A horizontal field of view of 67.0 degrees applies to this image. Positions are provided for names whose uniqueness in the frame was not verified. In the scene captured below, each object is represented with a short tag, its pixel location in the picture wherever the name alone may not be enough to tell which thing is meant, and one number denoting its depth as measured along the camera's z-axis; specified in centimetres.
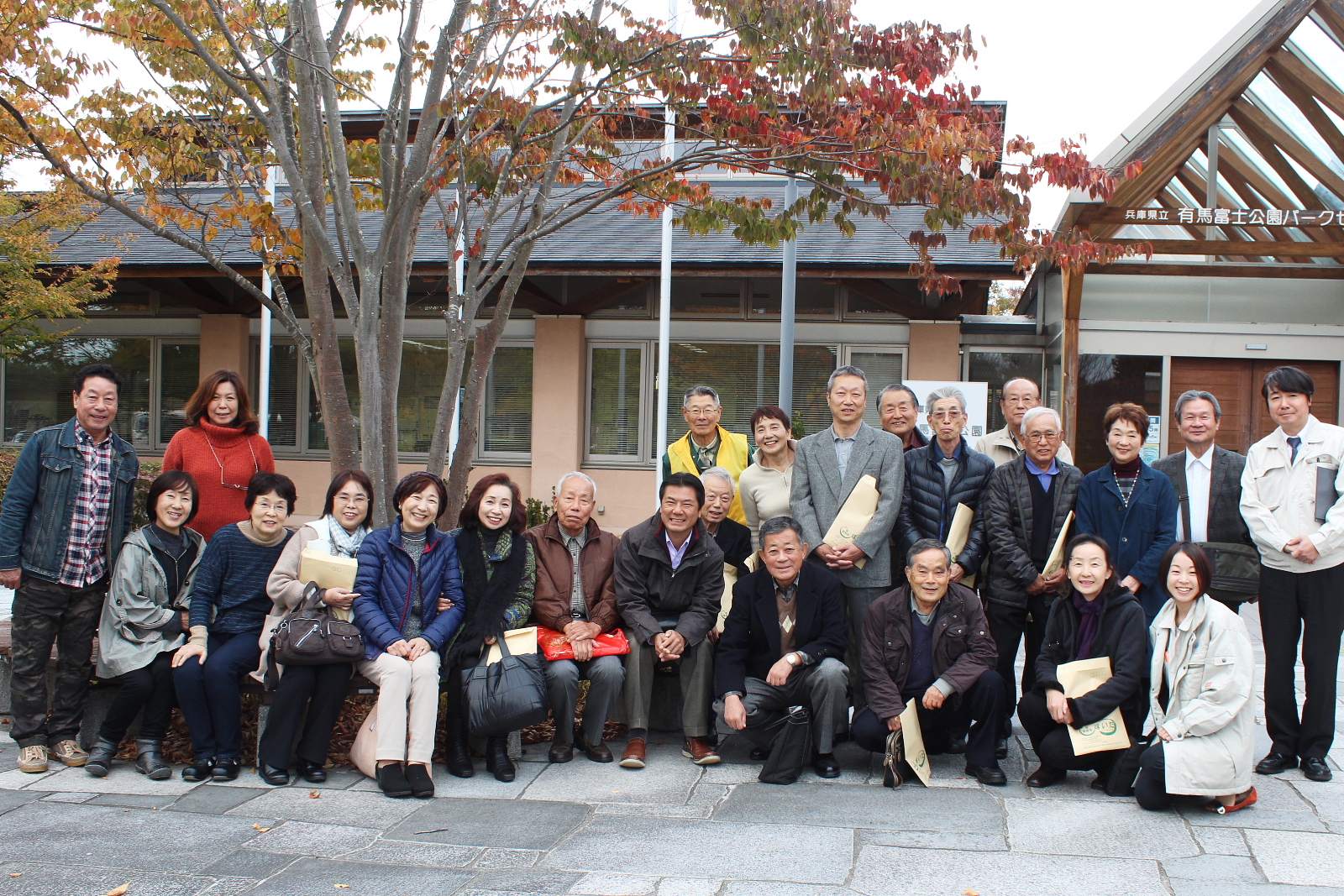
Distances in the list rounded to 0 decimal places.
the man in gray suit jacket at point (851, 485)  513
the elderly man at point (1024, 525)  497
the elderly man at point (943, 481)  520
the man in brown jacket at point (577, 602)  488
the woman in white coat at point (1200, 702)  406
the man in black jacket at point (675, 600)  496
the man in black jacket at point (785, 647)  471
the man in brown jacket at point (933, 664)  456
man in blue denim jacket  466
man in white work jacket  460
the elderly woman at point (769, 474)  546
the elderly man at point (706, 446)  566
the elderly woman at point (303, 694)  453
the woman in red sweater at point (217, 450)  521
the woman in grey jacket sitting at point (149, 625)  461
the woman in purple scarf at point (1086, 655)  441
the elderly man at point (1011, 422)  579
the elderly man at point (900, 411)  556
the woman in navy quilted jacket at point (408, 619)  442
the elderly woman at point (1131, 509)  482
